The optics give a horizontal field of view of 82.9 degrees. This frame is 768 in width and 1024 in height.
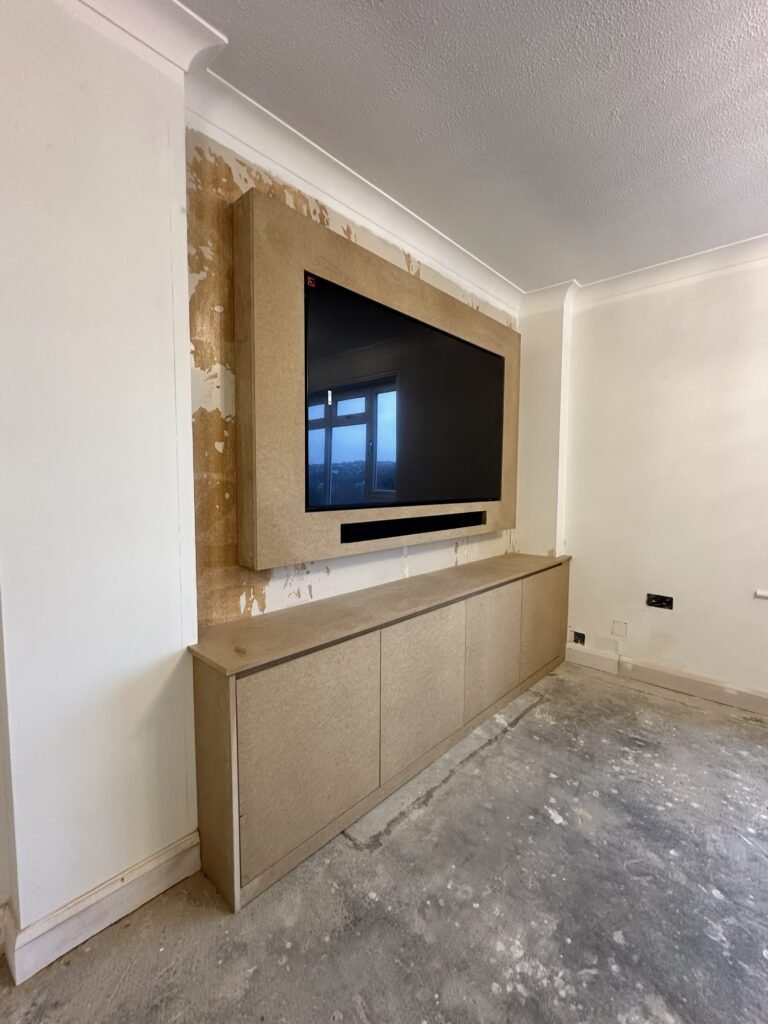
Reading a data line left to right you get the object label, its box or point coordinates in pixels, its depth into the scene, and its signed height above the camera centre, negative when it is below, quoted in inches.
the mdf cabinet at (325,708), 52.7 -34.0
